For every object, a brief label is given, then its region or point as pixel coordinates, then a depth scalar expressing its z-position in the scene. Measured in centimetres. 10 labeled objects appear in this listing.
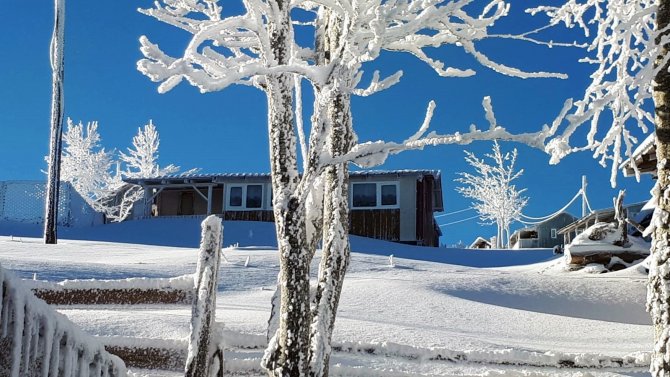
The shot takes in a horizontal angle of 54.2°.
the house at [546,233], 4409
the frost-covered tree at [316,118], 420
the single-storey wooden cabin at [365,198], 3041
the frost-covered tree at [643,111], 520
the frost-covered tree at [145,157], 4884
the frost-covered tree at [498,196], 4722
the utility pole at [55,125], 2086
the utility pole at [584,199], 4109
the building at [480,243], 5416
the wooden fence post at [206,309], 480
